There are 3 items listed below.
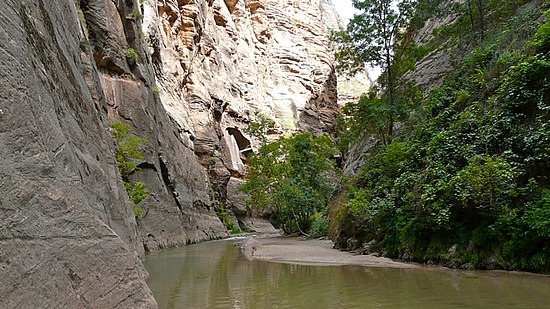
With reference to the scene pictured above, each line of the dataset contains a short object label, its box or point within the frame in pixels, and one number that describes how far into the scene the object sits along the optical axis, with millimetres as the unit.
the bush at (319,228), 25766
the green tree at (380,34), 20359
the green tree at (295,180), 31359
